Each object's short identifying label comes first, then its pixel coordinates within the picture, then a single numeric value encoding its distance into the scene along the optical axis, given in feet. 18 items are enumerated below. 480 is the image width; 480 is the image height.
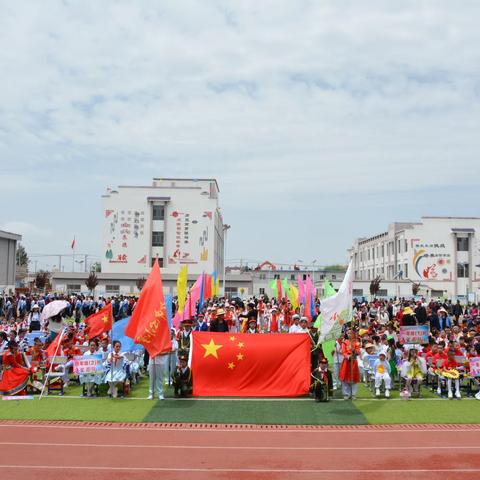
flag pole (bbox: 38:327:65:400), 51.08
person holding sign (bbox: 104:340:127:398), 51.08
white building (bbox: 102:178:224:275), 217.56
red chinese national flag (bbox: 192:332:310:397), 51.11
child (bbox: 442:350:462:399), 51.06
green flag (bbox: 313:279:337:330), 65.08
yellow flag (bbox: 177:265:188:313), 77.39
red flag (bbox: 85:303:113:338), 64.85
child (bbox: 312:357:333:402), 49.03
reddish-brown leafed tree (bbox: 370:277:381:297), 181.69
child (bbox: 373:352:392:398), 51.80
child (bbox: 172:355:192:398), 50.37
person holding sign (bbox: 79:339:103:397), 51.21
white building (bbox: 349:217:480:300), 219.00
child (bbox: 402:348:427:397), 51.72
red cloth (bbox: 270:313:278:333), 83.51
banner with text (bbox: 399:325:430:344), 60.08
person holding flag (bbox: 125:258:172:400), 49.52
